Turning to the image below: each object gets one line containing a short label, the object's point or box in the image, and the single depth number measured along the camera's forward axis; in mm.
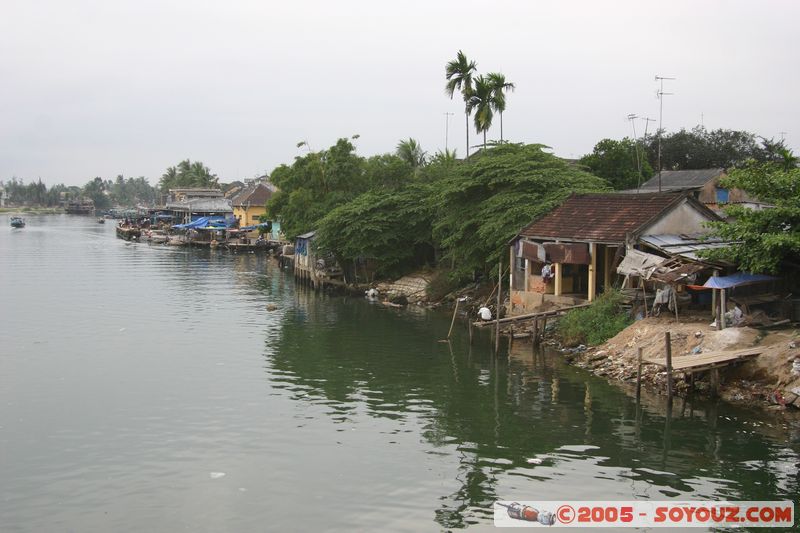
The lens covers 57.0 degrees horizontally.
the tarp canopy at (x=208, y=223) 88812
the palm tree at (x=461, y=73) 46625
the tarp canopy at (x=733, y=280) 21688
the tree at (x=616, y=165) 54000
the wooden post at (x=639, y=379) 20625
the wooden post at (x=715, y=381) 20058
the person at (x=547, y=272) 29344
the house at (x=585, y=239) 26688
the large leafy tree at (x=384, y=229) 43812
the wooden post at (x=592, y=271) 27344
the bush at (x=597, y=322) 25453
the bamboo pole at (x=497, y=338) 26838
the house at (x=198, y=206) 101500
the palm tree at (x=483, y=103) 46031
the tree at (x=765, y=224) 20266
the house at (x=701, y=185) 48969
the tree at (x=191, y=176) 138000
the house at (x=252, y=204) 92812
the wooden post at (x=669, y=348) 19084
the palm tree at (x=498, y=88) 45688
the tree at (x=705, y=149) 61812
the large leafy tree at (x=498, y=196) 32469
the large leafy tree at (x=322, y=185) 54594
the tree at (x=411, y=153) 56906
